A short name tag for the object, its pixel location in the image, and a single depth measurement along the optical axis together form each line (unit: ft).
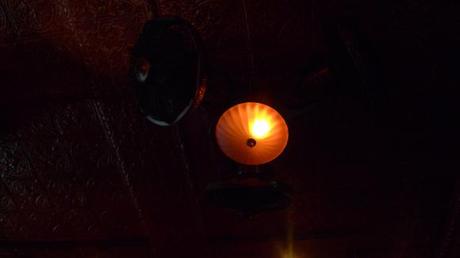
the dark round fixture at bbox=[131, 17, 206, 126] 7.27
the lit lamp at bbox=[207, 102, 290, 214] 9.07
